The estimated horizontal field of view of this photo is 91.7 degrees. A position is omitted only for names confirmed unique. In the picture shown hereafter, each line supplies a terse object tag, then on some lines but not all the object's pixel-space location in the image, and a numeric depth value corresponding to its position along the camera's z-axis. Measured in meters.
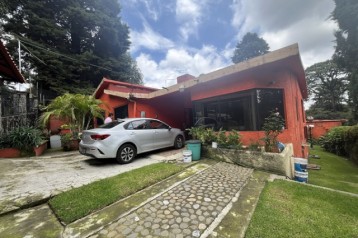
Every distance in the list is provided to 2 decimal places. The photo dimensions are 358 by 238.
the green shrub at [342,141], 11.38
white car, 5.67
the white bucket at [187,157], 6.08
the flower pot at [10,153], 7.25
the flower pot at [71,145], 9.34
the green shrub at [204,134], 6.66
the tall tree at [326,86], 31.75
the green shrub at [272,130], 5.27
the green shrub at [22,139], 7.55
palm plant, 9.48
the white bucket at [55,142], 10.16
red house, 5.77
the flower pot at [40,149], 7.89
